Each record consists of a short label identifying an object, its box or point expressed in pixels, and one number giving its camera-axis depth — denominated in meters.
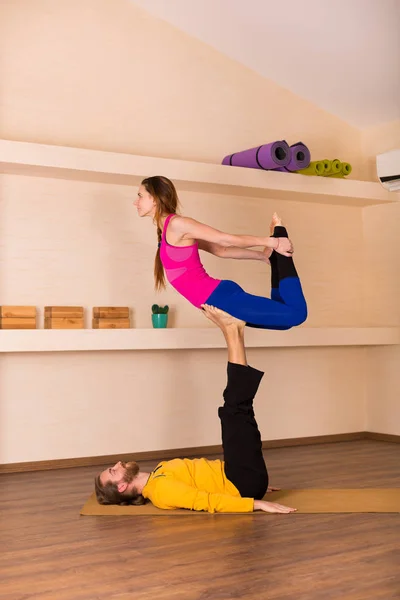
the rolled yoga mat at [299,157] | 5.54
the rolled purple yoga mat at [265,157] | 5.41
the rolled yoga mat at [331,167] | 5.84
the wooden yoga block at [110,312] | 5.08
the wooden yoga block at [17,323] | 4.77
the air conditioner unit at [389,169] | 5.86
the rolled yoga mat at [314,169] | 5.80
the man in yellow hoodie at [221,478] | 3.65
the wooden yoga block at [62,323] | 4.89
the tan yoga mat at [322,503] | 3.70
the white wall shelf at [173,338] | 4.70
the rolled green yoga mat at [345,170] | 5.93
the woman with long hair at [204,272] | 3.95
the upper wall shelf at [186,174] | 4.75
